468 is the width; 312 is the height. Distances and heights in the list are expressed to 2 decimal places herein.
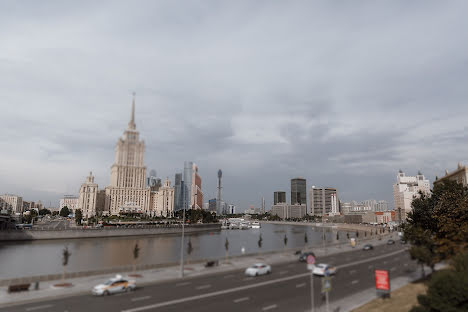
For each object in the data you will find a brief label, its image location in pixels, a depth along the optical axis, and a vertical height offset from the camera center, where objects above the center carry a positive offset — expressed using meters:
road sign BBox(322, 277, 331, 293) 21.19 -5.22
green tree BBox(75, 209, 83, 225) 156.62 -6.80
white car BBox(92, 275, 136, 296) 31.08 -8.18
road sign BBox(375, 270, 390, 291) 27.89 -6.43
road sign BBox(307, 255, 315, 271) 21.67 -3.67
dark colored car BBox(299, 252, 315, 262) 52.28 -8.40
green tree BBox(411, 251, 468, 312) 16.09 -4.44
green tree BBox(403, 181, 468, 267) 32.31 -2.04
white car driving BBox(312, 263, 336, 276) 39.82 -8.03
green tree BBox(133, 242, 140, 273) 47.16 -7.10
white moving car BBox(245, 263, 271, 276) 40.50 -8.23
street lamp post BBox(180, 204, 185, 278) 38.88 -7.81
